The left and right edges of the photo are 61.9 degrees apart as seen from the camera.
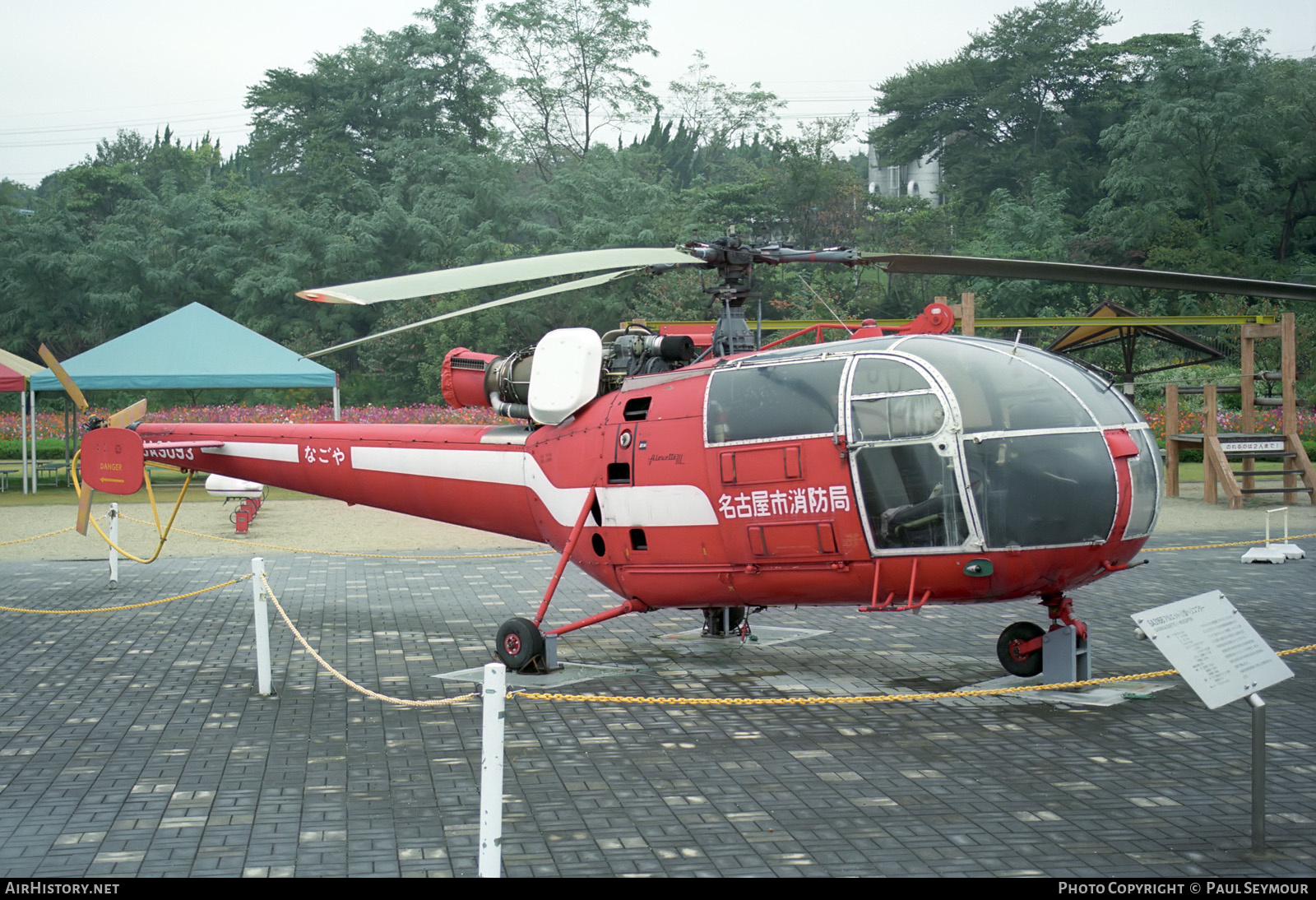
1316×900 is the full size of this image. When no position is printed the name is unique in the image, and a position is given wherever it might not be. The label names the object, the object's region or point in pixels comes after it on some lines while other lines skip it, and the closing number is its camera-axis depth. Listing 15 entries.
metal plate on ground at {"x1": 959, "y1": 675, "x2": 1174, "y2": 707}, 7.43
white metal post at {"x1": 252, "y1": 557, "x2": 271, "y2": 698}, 7.78
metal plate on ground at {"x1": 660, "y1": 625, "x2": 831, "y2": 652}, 9.53
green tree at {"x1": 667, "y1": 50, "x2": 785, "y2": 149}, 59.38
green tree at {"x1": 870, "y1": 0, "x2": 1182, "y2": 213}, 49.88
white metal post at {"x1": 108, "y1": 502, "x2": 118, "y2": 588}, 12.02
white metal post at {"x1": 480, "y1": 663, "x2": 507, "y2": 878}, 4.09
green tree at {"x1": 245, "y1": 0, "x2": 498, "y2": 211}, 47.19
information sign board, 4.91
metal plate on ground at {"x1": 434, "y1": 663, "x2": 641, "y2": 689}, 8.12
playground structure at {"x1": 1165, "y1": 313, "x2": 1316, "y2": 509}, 19.27
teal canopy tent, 21.00
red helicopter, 6.78
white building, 71.88
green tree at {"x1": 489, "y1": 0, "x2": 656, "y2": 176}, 51.25
